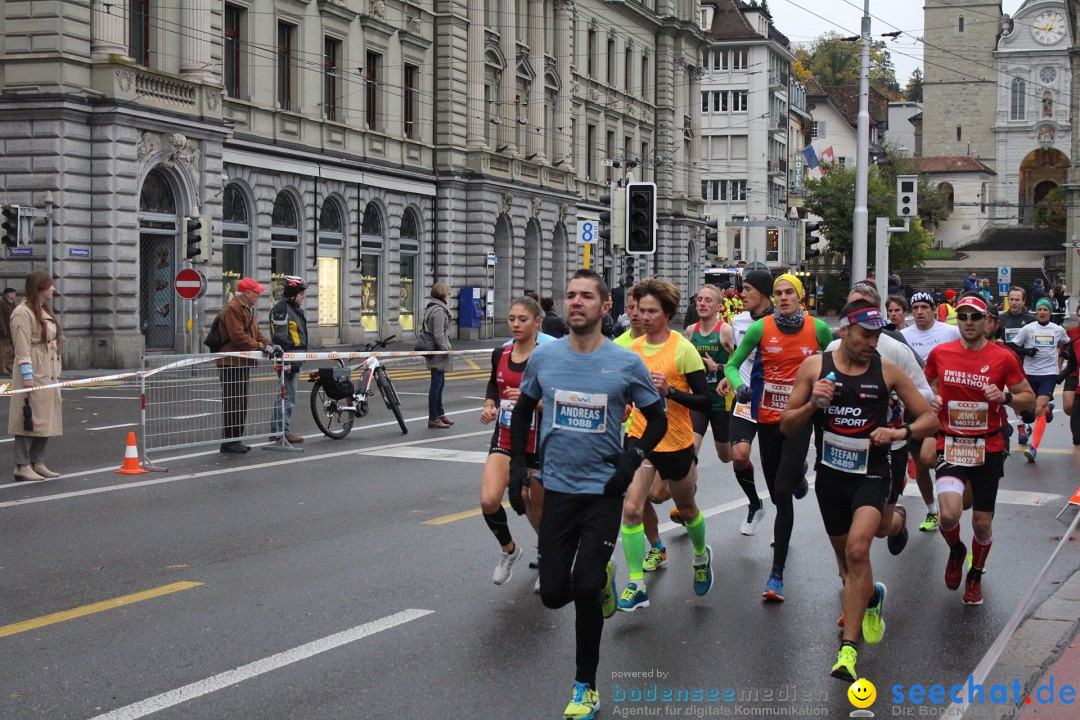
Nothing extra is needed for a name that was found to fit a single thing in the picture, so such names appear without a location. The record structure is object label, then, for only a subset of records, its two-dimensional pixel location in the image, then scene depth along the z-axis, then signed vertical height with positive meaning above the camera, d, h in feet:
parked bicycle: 52.60 -4.00
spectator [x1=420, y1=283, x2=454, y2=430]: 57.72 -1.96
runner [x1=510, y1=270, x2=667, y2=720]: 18.63 -2.14
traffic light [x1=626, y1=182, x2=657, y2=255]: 70.69 +4.33
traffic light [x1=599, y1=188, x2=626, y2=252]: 74.63 +4.52
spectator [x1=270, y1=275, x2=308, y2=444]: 50.62 -1.24
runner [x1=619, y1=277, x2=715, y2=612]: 25.98 -1.79
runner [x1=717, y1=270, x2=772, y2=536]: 31.27 -2.86
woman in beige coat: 40.11 -2.14
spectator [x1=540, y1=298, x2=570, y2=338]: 42.39 -0.85
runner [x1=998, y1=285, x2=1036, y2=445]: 53.36 -0.57
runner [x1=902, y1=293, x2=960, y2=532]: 37.04 -0.77
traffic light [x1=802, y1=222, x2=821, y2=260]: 108.03 +5.00
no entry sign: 90.43 +0.90
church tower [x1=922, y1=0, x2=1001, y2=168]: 346.33 +57.59
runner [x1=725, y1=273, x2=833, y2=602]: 28.91 -1.15
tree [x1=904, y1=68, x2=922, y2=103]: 469.45 +75.38
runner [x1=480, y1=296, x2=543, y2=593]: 25.54 -2.53
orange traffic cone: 42.57 -5.18
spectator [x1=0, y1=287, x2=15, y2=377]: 81.56 -1.78
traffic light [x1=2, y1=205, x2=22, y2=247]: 85.61 +4.56
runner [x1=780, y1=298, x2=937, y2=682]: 21.63 -1.96
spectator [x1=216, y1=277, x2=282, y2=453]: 47.47 -1.96
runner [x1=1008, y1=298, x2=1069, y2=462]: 50.80 -1.68
